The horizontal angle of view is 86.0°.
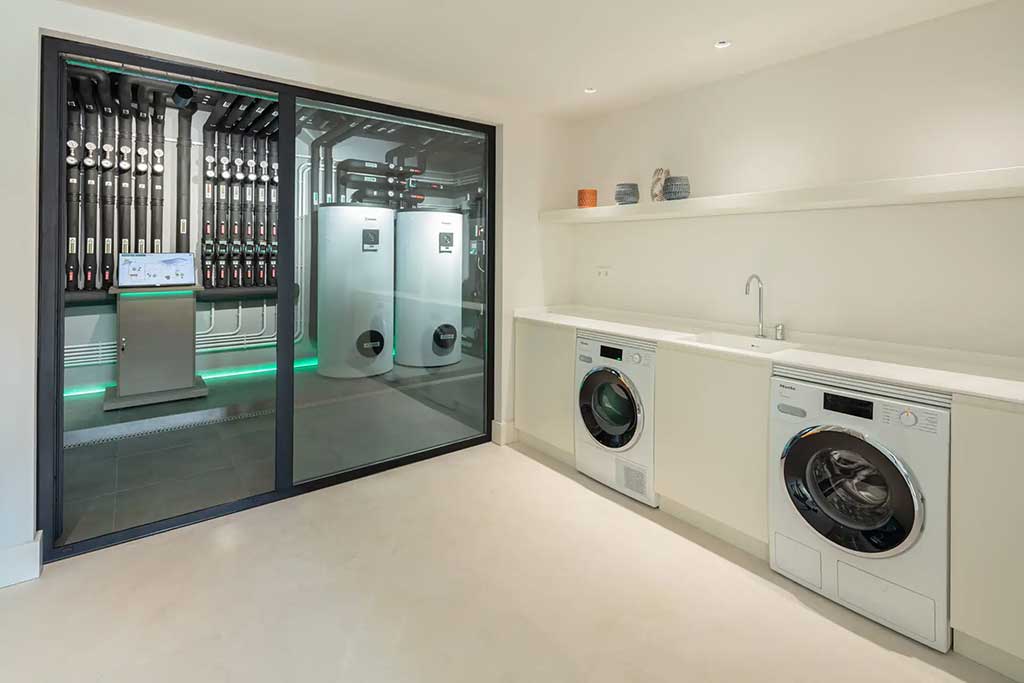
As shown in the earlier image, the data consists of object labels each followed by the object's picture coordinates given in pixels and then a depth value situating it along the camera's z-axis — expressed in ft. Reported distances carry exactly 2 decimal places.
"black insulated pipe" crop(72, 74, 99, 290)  16.01
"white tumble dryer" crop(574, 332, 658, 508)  10.16
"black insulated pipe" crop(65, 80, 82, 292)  15.84
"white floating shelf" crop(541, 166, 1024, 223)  6.70
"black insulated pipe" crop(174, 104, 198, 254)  17.61
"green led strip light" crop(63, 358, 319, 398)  17.13
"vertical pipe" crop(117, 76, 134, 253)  16.62
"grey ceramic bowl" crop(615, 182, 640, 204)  11.83
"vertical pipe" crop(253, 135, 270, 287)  18.95
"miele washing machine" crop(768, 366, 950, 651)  6.43
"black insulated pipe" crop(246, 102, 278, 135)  16.14
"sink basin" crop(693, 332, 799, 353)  9.71
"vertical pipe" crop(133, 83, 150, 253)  16.92
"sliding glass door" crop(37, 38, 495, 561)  9.78
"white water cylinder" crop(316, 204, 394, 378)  10.64
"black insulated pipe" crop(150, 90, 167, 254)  17.19
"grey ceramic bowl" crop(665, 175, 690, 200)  10.70
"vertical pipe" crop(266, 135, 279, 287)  19.22
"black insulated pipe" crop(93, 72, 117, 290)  16.34
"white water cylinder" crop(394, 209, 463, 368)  11.85
